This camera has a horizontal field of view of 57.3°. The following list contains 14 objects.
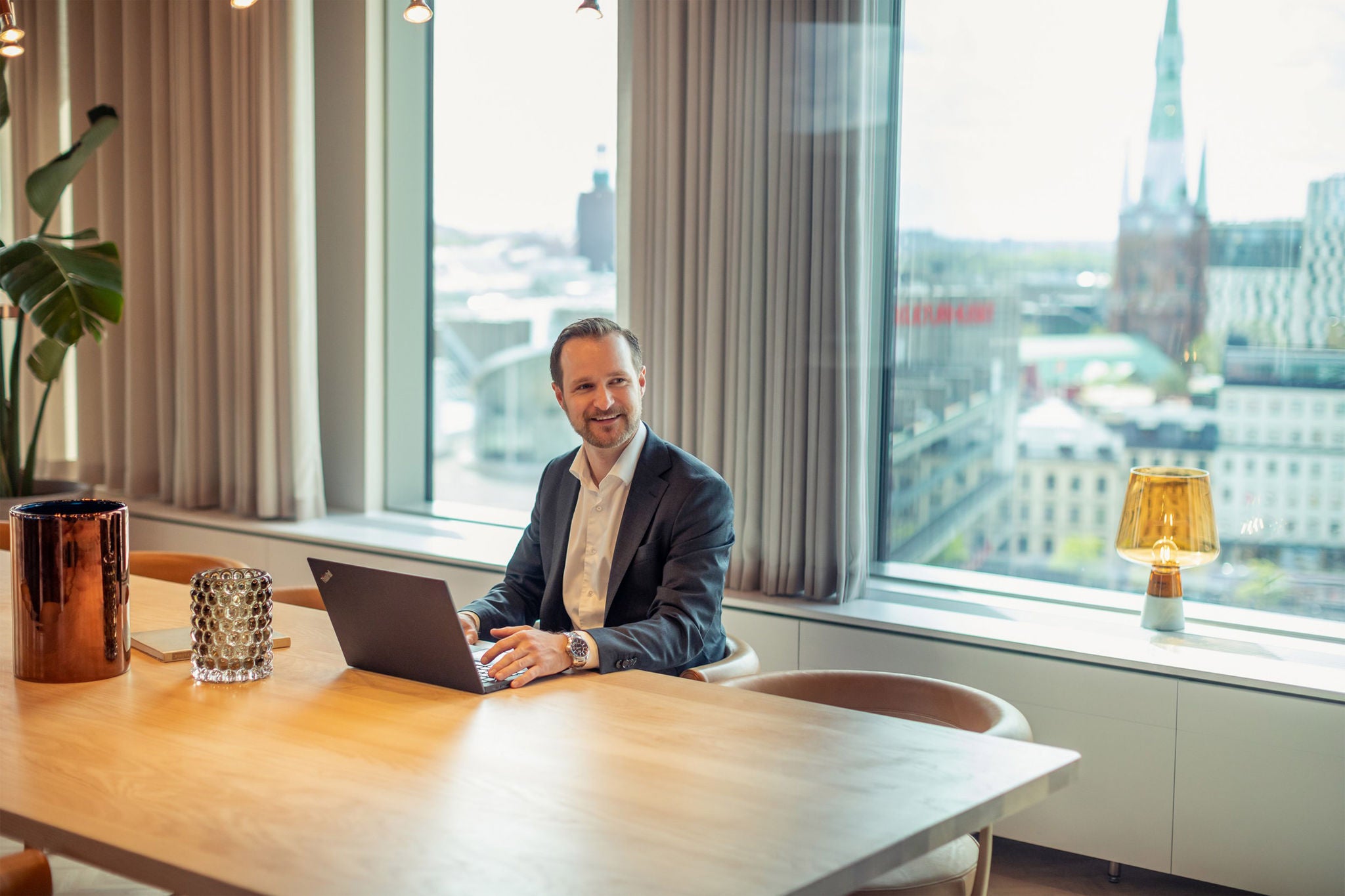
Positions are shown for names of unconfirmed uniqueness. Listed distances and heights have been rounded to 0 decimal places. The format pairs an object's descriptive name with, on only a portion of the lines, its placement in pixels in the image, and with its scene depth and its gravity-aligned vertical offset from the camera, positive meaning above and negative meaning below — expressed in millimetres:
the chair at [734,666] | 2232 -643
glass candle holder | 1898 -481
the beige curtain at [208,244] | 4270 +266
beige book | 2025 -549
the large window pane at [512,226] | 4301 +341
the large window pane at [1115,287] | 3025 +108
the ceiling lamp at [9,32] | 2340 +560
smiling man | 2273 -412
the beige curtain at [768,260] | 3219 +172
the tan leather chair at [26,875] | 1938 -885
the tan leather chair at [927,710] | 1834 -665
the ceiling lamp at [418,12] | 2266 +573
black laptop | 1791 -463
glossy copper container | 1824 -409
